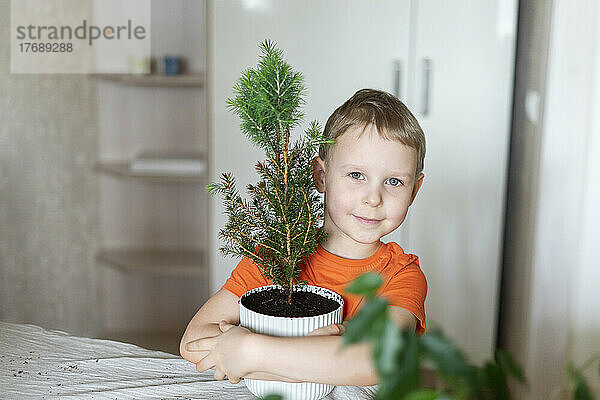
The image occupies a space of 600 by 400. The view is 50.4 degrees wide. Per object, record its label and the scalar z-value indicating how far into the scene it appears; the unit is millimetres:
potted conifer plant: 713
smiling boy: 924
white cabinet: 2018
